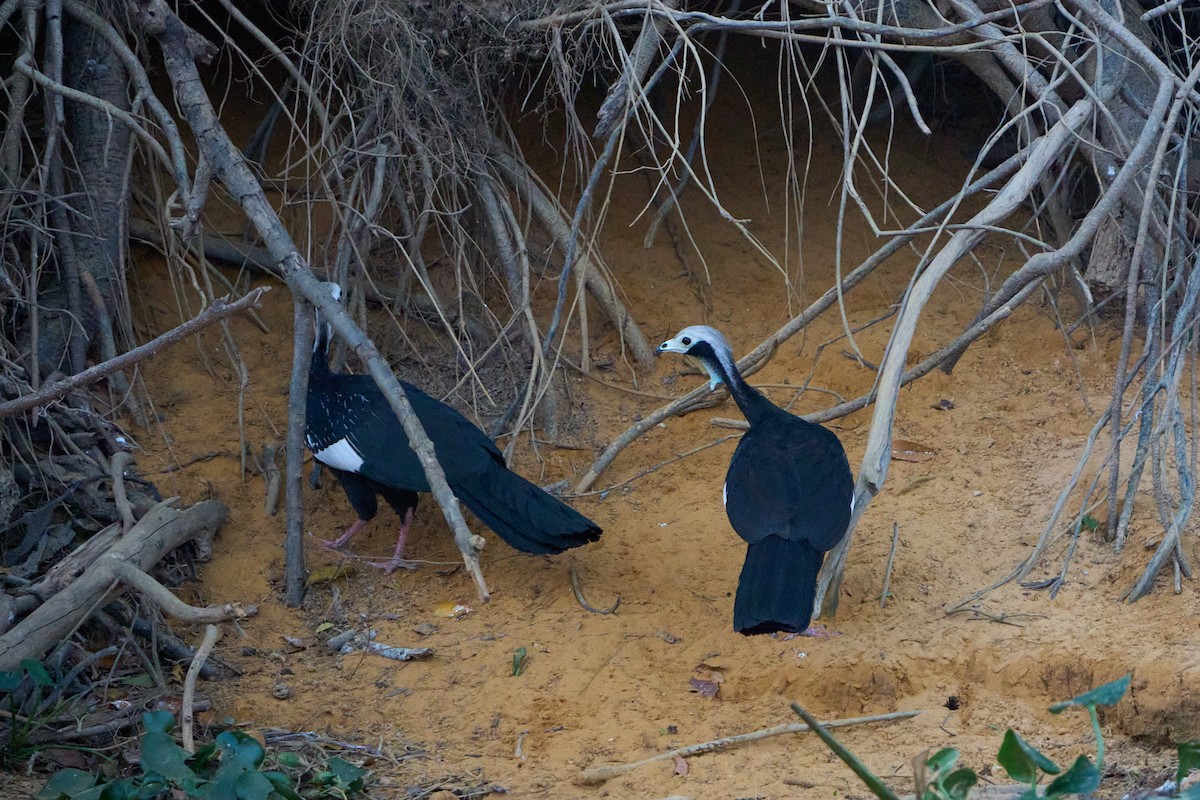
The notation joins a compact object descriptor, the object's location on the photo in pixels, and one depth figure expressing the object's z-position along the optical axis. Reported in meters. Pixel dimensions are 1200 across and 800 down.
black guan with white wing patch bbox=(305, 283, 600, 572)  8.39
